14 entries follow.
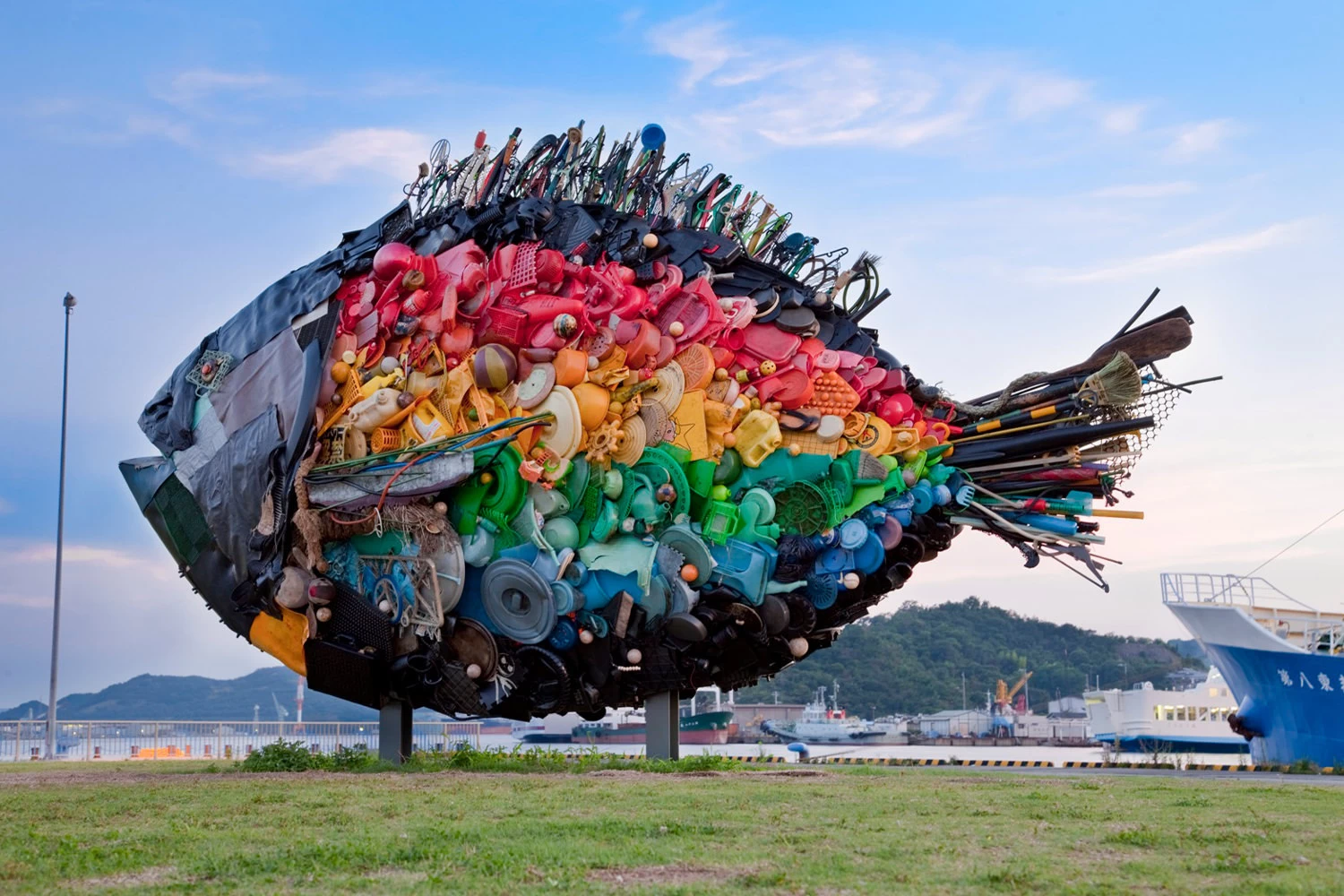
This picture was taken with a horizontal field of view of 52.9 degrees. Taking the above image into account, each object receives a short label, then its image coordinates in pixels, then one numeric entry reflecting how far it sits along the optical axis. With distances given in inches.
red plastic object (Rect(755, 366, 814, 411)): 645.3
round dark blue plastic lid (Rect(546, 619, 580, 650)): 614.2
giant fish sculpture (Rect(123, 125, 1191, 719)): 607.8
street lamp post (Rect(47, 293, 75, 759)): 1015.0
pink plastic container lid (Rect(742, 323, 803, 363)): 652.7
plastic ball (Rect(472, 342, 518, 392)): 614.2
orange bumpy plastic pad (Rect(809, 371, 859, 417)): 648.4
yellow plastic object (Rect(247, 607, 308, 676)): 619.8
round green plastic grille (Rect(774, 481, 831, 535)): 636.7
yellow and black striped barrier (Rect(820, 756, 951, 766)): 880.3
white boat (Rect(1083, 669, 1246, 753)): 1475.1
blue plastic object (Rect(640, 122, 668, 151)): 674.8
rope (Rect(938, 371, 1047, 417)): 673.6
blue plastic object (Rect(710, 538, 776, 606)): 620.7
